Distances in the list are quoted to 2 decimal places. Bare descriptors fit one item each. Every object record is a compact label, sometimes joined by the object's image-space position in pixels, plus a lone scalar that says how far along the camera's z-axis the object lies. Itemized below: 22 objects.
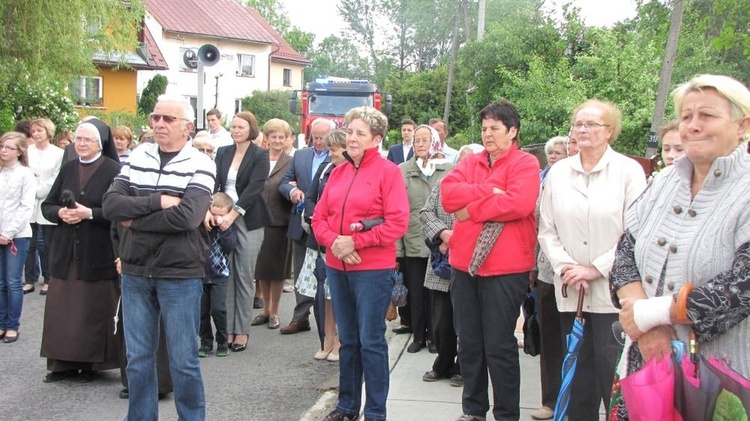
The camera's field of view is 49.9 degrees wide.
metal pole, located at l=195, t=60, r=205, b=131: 12.88
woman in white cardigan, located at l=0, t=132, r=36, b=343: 7.85
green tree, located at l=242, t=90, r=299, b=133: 49.47
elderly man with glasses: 4.71
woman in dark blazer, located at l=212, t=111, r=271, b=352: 7.64
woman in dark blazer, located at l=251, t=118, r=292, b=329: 8.66
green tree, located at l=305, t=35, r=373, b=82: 80.81
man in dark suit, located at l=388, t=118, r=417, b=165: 11.80
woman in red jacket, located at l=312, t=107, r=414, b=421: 5.29
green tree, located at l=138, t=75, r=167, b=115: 42.06
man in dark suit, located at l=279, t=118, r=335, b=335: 8.13
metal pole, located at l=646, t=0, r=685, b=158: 13.03
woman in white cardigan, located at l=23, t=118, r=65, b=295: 9.94
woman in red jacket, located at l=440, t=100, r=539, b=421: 5.10
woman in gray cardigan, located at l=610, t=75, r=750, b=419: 2.86
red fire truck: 24.20
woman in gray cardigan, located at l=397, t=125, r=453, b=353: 7.27
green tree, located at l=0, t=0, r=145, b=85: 15.60
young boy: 7.19
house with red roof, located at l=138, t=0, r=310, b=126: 47.62
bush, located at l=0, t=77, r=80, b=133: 19.55
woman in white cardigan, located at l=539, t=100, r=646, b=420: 4.66
